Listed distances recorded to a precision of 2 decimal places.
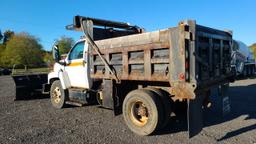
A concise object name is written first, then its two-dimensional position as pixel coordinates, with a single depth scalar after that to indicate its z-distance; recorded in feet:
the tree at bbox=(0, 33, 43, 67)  160.96
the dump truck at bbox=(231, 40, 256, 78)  43.85
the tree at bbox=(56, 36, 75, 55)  162.65
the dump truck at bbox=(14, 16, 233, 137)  11.89
